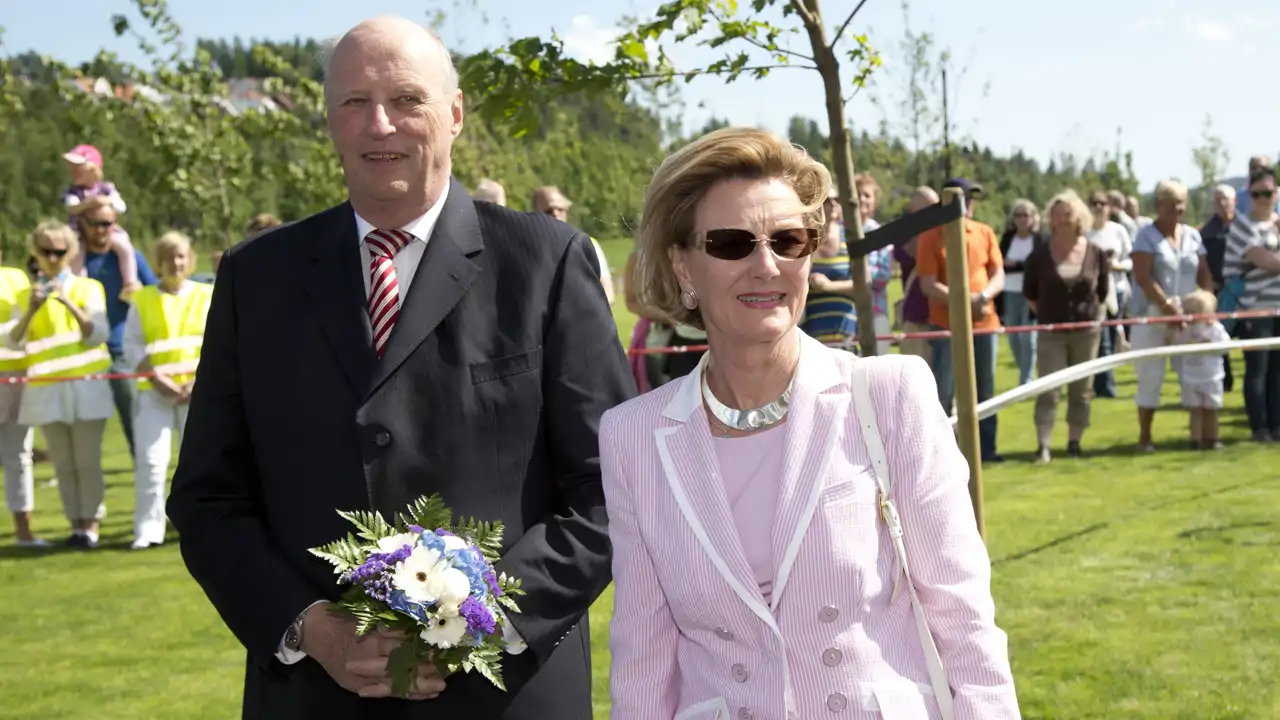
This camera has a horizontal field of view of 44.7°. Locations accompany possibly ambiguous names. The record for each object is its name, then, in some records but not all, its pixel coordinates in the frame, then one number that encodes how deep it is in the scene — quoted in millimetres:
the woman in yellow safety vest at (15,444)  11727
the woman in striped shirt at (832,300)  11211
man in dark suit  3150
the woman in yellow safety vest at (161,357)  11281
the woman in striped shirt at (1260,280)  13922
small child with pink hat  14074
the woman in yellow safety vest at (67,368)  11539
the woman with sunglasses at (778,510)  2723
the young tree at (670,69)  5094
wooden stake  4918
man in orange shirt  12734
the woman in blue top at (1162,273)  13688
